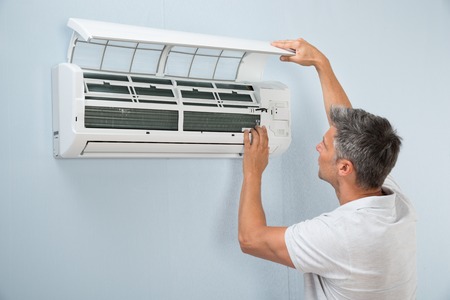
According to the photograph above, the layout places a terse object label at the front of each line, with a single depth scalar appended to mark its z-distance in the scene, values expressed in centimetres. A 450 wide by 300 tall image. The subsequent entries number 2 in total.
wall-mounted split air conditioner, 199
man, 205
